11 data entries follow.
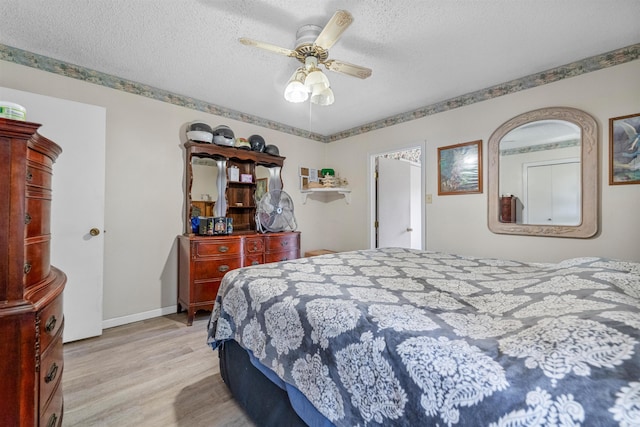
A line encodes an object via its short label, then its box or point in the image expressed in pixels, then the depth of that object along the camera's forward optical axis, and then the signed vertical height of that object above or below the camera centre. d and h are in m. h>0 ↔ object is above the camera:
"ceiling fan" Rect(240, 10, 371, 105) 1.66 +1.03
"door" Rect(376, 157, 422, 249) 3.74 +0.15
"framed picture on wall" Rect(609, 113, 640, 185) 2.00 +0.52
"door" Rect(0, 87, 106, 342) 2.11 +0.08
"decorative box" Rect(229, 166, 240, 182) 3.25 +0.50
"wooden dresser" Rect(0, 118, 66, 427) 0.85 -0.28
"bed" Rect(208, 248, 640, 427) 0.56 -0.36
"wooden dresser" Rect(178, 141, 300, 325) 2.66 -0.19
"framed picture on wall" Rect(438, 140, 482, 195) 2.78 +0.51
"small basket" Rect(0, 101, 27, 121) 0.95 +0.37
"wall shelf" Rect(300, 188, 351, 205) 3.94 +0.35
